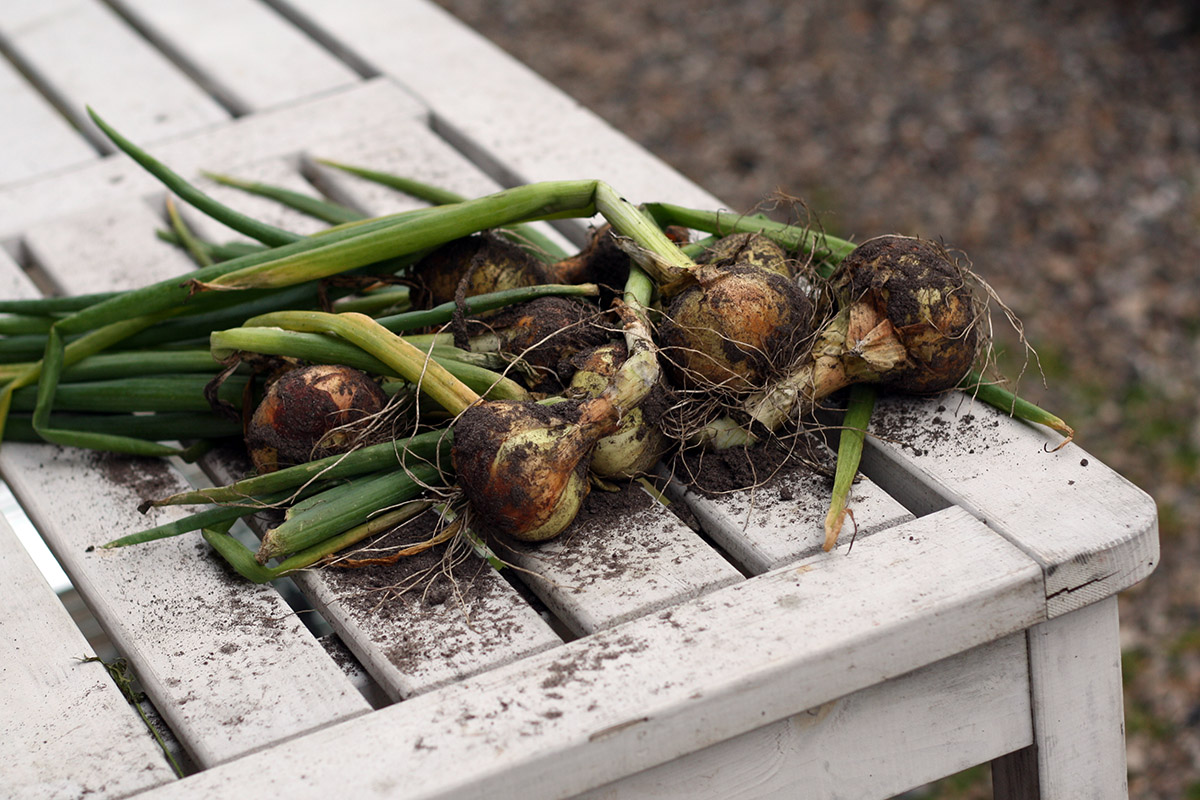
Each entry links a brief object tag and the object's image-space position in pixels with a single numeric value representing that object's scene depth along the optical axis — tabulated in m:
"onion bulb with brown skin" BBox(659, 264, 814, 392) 1.37
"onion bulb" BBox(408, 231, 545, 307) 1.43
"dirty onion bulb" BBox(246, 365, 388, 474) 1.37
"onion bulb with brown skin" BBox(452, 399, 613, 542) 1.33
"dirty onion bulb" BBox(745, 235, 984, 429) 1.38
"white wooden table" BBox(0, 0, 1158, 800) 1.29
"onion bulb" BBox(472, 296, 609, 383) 1.39
